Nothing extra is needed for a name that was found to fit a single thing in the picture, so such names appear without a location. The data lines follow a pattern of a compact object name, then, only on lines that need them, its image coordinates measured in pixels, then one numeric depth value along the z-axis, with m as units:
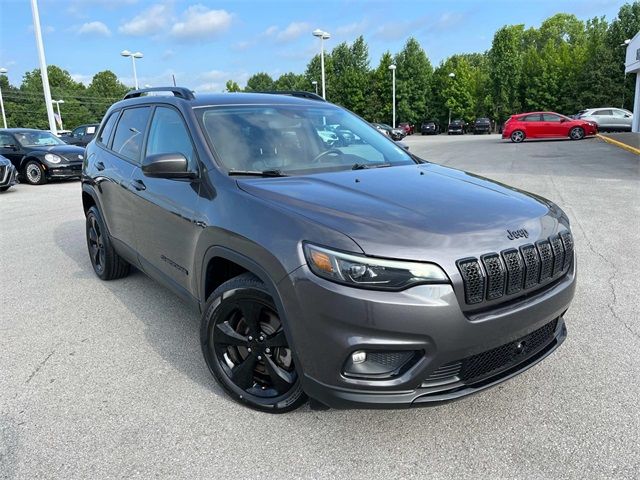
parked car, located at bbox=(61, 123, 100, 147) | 21.75
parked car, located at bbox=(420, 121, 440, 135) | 58.59
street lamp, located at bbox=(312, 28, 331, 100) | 32.25
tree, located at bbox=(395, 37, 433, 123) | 65.12
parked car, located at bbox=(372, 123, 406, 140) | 29.47
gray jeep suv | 2.20
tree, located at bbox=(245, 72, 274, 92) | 107.99
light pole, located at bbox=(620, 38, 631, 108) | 50.00
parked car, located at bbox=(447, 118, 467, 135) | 53.53
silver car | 33.75
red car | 26.94
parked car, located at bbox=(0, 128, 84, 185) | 14.53
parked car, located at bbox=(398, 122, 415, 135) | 56.14
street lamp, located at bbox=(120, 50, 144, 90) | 33.57
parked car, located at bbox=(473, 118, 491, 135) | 50.28
